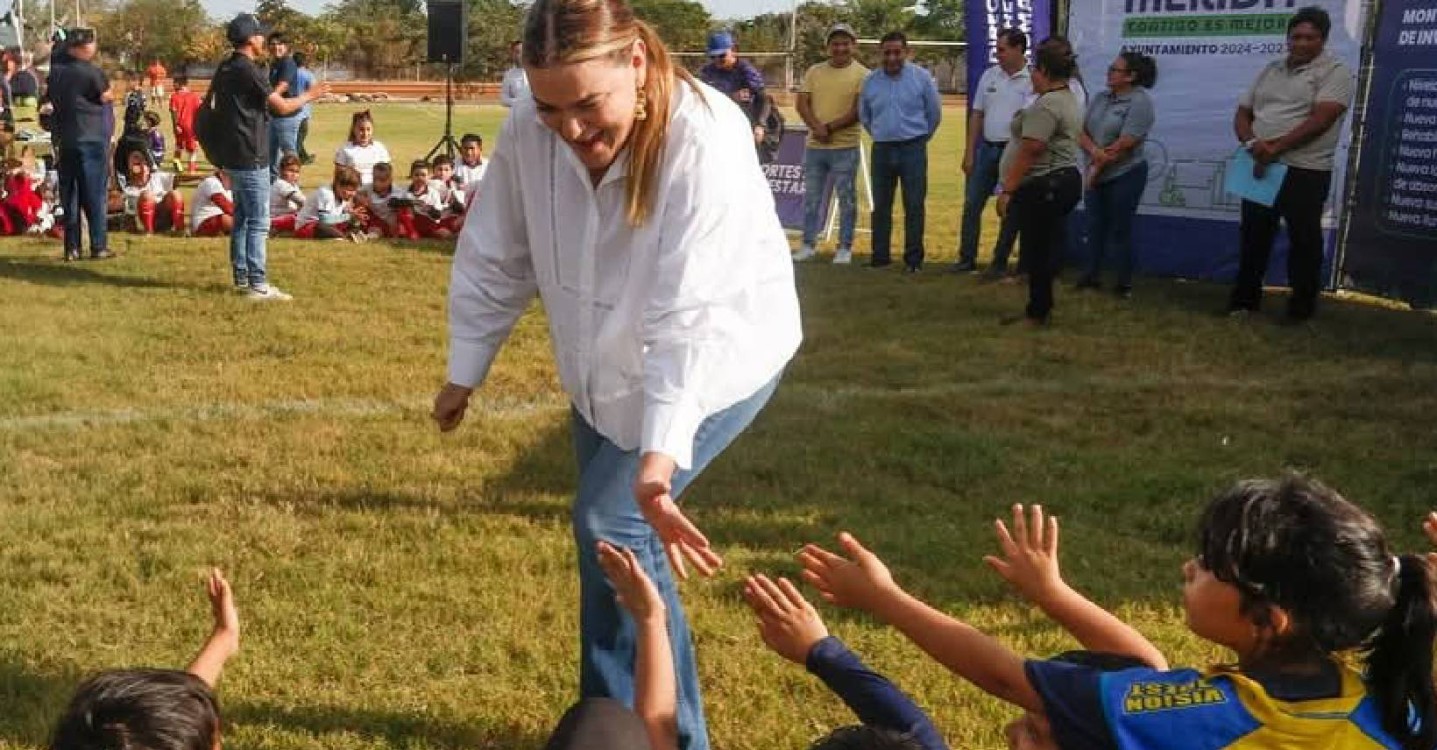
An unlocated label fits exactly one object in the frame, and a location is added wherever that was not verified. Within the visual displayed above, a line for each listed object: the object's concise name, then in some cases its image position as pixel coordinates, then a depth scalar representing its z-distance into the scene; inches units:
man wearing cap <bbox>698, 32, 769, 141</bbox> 460.8
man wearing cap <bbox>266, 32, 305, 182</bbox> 526.6
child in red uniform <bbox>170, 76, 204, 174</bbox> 786.2
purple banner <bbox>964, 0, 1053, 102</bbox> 467.2
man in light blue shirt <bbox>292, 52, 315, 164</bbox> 697.6
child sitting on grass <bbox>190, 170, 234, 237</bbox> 493.4
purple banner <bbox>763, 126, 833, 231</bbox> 535.8
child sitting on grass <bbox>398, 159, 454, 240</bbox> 500.1
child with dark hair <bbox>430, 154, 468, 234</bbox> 507.8
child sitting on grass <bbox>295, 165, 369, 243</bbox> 488.1
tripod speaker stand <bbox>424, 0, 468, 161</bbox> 719.7
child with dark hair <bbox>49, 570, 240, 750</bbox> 78.7
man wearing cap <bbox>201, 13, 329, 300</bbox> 363.9
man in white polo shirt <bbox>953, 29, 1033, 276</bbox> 407.5
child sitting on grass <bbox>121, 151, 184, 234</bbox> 505.0
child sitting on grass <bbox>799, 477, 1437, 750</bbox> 79.4
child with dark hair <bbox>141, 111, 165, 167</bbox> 717.3
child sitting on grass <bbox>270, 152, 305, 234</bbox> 500.4
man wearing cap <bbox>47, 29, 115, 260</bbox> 415.2
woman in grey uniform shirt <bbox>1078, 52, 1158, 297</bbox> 379.6
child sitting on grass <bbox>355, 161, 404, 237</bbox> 502.0
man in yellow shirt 446.9
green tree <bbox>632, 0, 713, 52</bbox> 2733.8
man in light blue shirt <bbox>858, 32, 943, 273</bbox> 426.9
